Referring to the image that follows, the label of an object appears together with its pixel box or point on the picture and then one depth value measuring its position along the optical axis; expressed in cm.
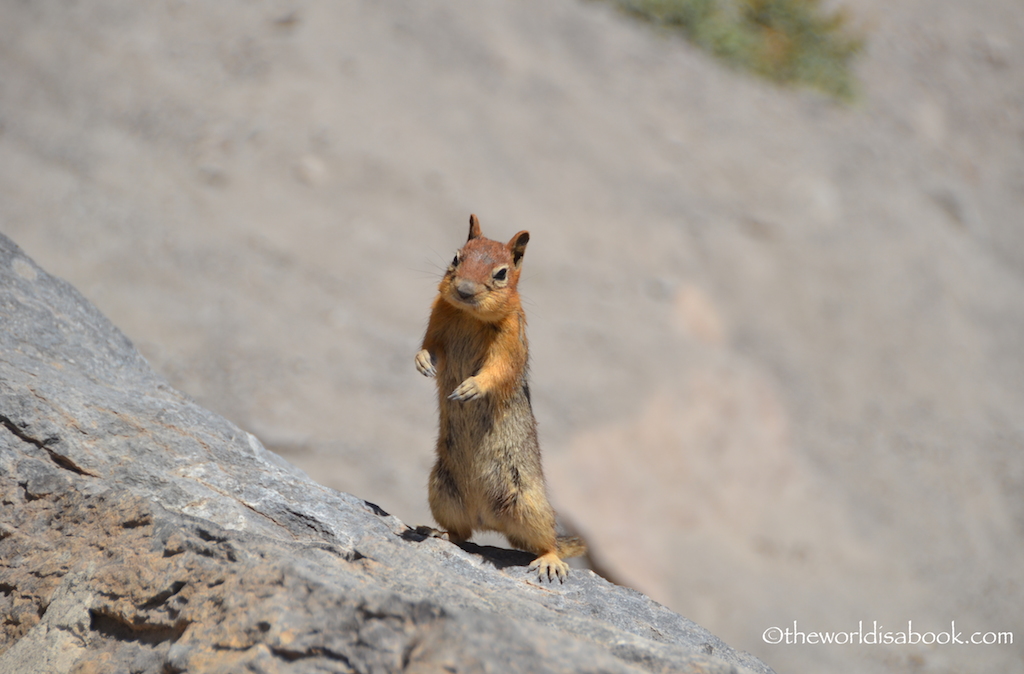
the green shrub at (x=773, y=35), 3453
